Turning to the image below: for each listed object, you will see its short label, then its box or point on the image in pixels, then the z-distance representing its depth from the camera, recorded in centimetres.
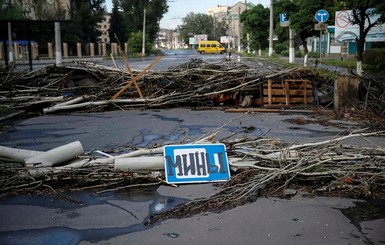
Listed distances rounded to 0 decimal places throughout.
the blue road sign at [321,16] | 2319
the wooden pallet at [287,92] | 1462
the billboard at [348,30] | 2891
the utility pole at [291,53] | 3534
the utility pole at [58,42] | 2527
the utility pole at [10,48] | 3735
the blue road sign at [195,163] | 616
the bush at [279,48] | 6938
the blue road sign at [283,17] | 3541
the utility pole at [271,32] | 4477
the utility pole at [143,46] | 7129
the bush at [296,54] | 5658
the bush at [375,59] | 2631
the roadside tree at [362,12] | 2088
